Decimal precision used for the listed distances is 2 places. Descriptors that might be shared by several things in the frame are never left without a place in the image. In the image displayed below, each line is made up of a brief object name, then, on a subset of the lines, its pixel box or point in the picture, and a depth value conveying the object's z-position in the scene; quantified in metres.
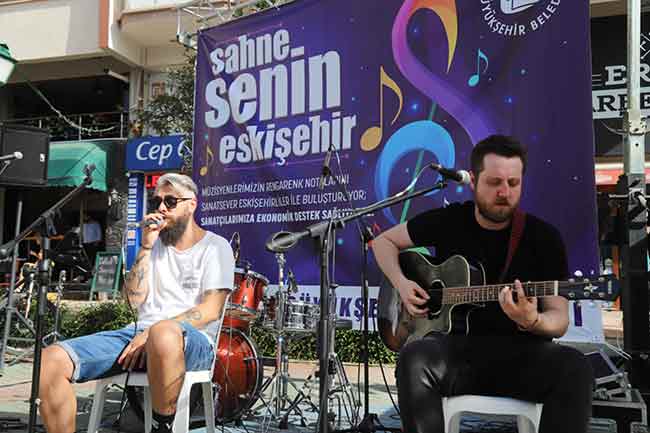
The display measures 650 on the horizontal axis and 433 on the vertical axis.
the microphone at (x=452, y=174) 2.74
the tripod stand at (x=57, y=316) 6.55
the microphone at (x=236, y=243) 5.17
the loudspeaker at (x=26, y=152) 5.25
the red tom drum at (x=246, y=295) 4.39
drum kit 4.35
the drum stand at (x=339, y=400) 4.24
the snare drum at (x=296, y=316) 4.41
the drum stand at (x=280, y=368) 4.42
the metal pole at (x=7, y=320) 6.24
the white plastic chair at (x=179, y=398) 2.93
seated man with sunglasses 2.83
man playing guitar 2.39
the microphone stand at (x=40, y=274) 2.83
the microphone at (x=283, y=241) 2.39
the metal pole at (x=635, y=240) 3.73
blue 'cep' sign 10.91
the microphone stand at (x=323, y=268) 2.38
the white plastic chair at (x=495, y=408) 2.45
